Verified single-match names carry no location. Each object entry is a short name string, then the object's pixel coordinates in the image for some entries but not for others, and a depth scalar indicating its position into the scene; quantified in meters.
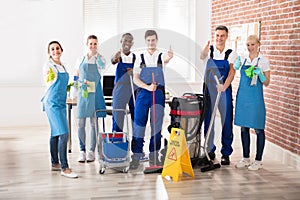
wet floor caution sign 4.08
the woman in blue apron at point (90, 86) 4.58
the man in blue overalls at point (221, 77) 4.45
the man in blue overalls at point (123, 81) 4.57
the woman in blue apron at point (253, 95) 4.35
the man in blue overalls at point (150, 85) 4.21
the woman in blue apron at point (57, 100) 4.04
